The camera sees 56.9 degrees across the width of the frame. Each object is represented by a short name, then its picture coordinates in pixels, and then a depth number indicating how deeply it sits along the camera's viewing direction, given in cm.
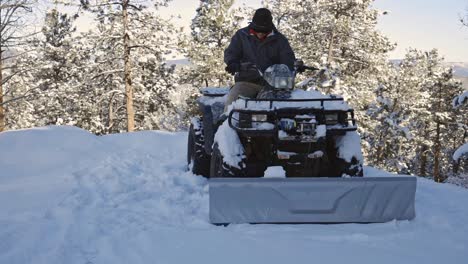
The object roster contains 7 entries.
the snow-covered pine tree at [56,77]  2080
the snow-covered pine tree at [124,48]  2011
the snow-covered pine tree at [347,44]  1853
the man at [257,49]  604
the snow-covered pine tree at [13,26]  1823
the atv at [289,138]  459
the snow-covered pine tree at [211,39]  2415
